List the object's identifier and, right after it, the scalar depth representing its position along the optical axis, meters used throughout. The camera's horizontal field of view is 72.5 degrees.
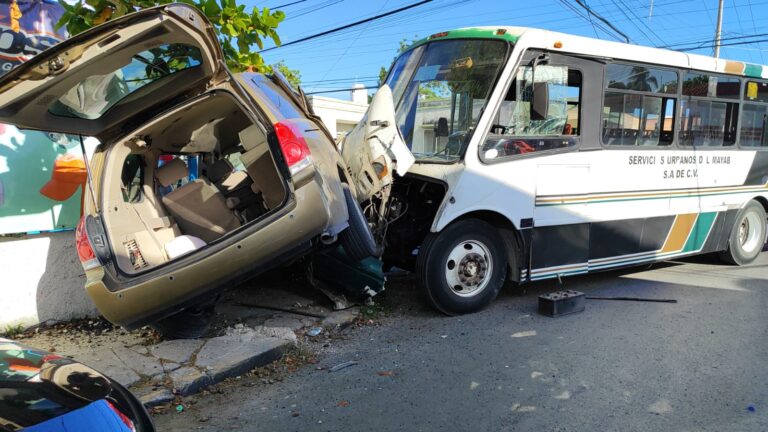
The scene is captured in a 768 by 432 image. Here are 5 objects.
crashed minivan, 3.66
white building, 28.32
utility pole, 24.27
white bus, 5.25
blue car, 2.12
